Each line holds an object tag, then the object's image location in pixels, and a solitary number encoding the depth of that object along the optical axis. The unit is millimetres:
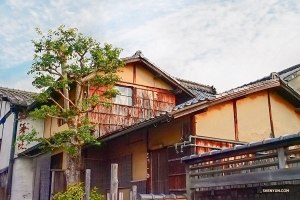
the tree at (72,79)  13172
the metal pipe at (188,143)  11883
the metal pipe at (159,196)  9268
